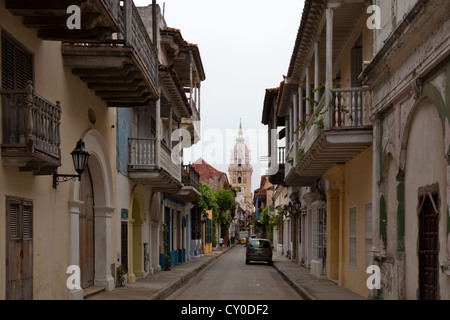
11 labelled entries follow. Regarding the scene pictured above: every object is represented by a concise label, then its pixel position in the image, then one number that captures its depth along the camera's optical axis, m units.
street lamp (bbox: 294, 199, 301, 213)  32.34
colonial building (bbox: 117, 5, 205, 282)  19.38
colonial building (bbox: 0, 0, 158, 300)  9.73
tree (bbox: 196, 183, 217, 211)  43.79
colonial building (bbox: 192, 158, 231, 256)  43.56
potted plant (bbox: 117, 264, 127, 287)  17.98
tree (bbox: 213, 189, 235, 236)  60.31
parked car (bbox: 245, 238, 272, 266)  35.19
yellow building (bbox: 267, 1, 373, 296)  13.95
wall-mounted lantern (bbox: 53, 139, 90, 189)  11.95
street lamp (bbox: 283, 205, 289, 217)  37.74
